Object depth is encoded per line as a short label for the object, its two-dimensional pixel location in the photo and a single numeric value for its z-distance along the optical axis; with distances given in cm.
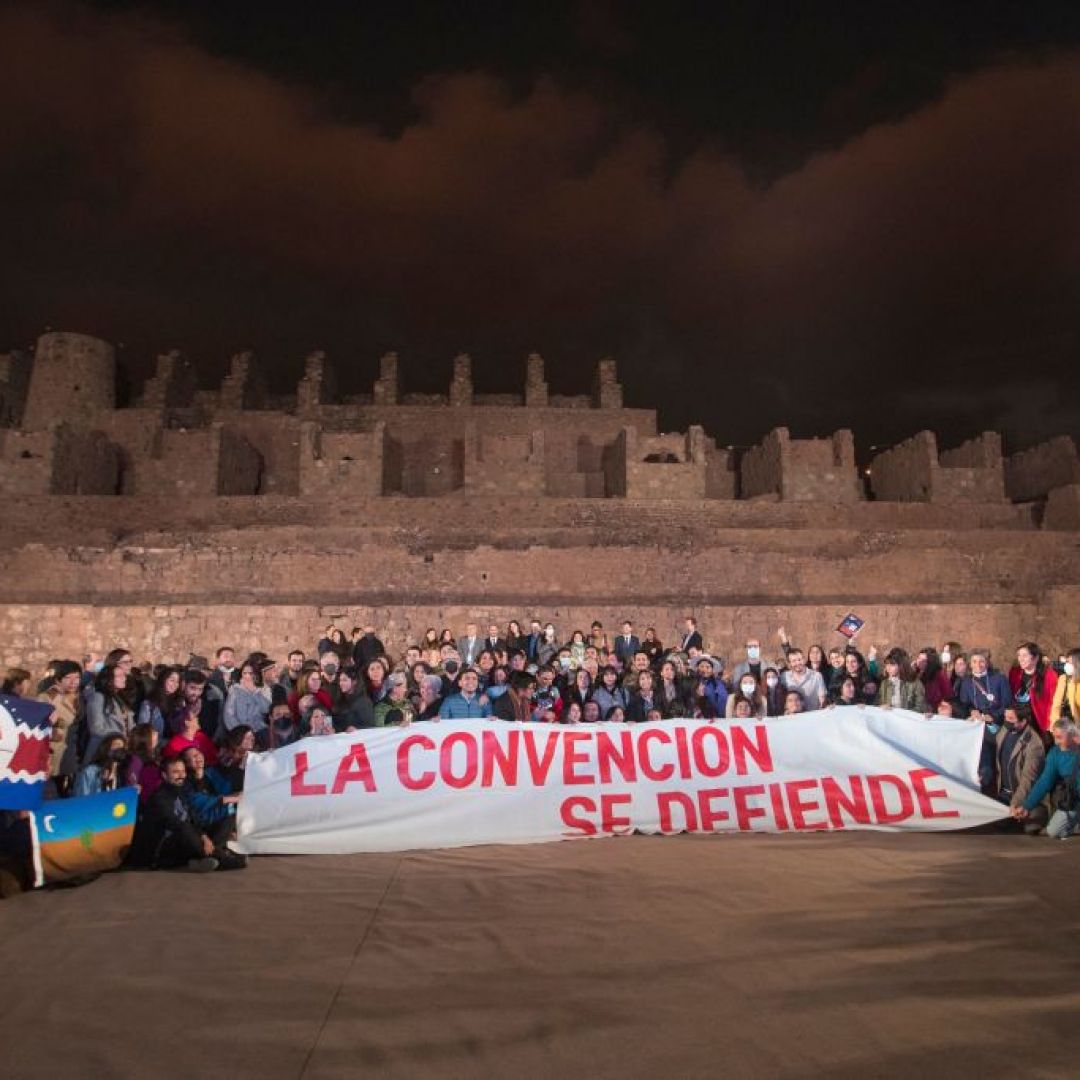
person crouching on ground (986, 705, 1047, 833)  687
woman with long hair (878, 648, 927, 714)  810
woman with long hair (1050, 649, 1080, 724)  762
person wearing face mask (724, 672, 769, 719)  877
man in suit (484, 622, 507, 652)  1178
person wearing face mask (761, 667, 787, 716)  863
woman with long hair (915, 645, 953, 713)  877
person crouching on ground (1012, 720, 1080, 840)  671
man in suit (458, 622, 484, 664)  1228
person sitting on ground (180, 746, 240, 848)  610
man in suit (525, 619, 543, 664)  1209
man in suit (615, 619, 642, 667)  1168
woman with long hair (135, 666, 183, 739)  743
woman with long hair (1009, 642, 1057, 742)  790
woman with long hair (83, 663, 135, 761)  688
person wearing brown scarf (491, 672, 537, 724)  820
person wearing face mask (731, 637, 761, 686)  970
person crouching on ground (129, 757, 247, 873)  584
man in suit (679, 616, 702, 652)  1170
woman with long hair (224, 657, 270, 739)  786
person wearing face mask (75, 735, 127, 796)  609
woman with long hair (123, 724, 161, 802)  624
